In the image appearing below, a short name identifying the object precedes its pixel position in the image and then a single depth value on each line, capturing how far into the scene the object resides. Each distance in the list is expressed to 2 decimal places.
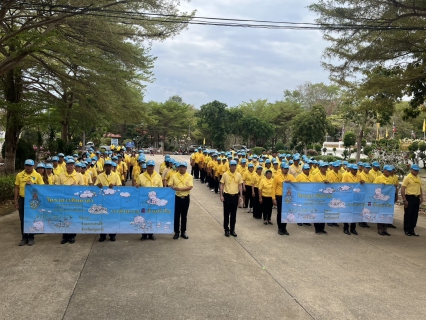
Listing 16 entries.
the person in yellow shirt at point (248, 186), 11.37
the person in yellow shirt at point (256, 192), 10.38
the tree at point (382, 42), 10.08
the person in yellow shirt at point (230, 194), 8.12
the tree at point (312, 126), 32.09
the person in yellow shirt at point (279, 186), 8.78
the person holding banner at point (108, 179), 7.58
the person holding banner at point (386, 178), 9.30
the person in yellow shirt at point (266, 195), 9.35
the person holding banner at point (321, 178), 8.80
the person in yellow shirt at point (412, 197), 8.81
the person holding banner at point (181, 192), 7.70
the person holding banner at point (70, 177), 7.82
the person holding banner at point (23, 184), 7.16
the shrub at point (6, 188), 11.07
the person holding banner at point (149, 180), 7.77
